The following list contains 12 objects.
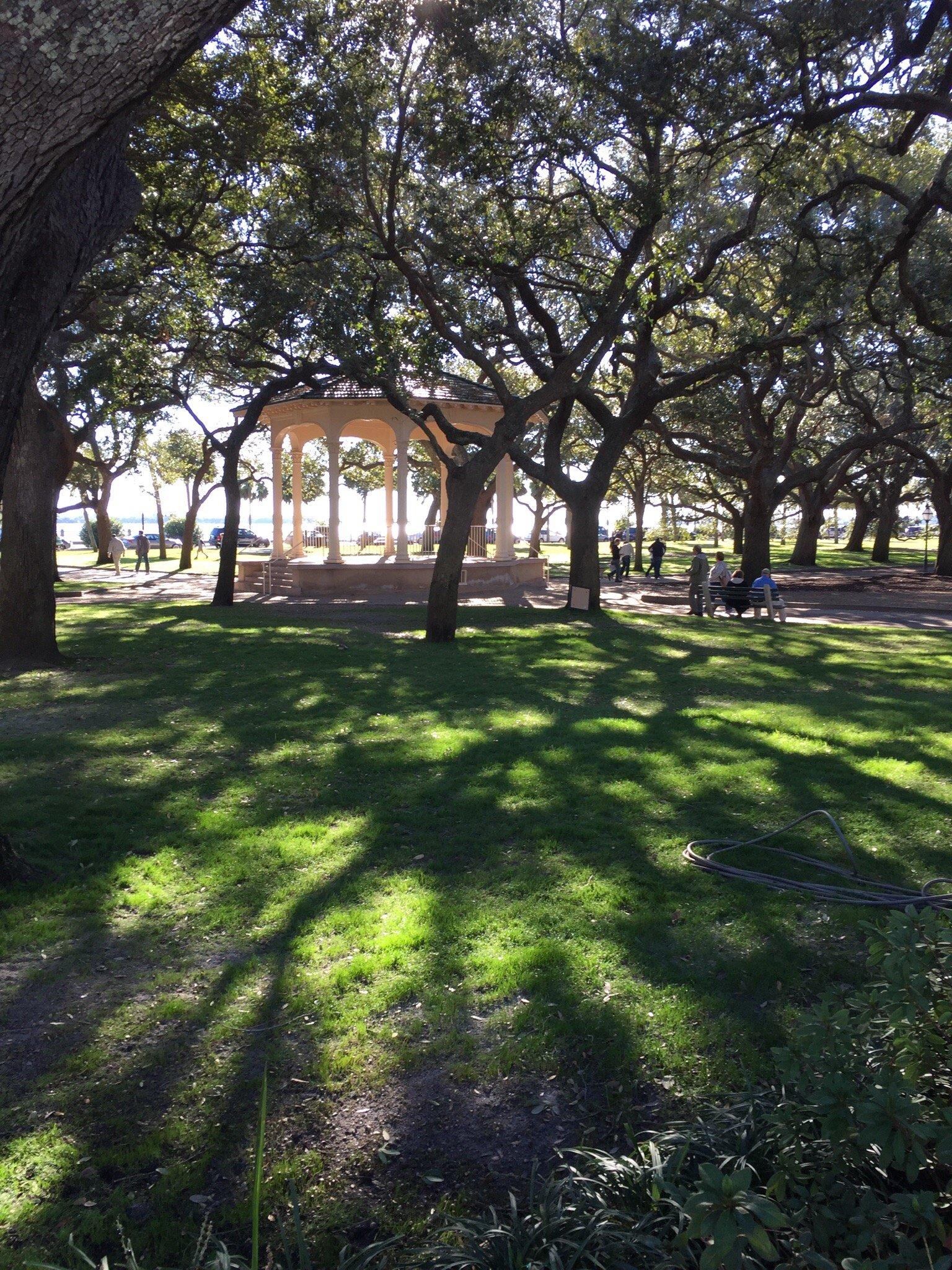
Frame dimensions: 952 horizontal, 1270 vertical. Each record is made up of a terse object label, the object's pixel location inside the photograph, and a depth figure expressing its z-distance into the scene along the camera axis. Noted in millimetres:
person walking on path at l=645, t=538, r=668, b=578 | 31844
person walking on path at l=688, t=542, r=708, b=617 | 18906
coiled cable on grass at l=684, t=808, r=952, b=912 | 4617
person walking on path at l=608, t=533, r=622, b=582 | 30266
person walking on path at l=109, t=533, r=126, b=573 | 32938
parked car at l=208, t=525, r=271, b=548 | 74188
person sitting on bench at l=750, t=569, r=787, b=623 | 18281
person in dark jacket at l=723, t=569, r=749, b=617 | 18828
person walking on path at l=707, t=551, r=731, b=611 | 20328
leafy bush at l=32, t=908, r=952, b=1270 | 1969
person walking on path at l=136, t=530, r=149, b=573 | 35000
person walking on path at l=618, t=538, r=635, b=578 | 31422
